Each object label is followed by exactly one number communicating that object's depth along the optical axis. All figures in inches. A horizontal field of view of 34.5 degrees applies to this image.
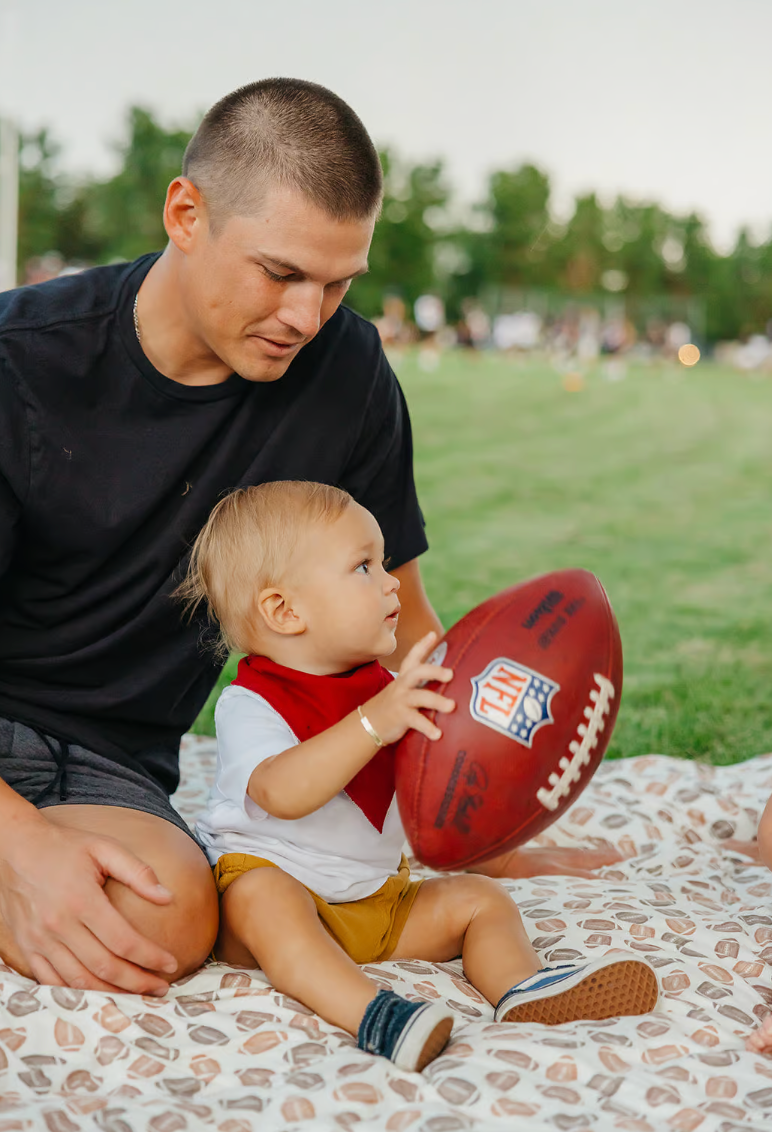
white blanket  71.4
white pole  631.2
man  91.4
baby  82.5
